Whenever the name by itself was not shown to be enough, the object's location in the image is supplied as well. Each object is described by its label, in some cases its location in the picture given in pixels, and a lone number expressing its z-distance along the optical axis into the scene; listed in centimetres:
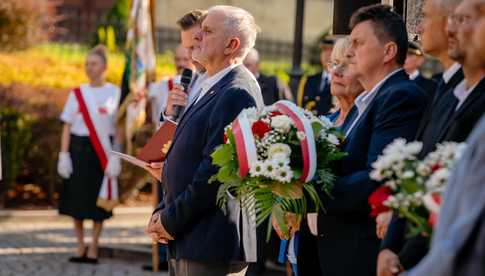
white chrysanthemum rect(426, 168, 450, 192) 582
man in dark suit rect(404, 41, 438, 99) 1542
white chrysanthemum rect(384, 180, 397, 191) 618
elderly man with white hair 891
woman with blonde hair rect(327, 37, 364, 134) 896
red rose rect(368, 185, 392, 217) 643
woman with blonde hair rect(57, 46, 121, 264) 1736
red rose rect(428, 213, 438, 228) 583
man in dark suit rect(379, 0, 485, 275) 639
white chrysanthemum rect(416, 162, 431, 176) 602
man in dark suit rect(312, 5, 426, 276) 788
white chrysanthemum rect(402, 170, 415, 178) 607
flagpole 1654
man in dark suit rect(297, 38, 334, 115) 1721
